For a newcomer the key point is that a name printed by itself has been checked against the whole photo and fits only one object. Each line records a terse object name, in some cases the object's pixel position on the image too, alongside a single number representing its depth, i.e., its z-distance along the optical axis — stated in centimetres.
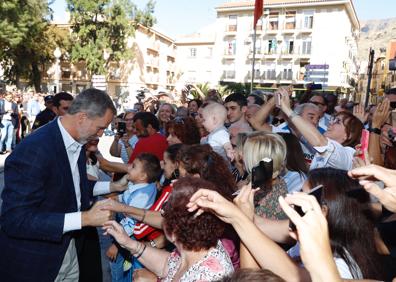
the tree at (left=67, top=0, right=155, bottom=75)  3416
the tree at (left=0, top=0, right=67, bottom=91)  2623
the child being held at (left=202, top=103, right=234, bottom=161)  402
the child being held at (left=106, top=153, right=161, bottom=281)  292
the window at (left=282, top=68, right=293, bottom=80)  4261
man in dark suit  208
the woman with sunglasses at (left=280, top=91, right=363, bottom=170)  292
